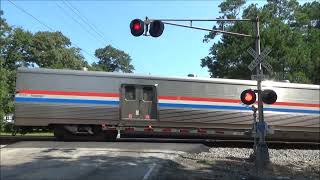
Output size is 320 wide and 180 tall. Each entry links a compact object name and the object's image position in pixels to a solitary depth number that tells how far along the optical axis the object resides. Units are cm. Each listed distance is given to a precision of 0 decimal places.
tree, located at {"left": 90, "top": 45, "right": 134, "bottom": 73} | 13075
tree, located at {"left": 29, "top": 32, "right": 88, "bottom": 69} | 7200
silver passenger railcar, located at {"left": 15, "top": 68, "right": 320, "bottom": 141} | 2198
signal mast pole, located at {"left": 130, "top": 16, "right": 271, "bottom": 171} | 1694
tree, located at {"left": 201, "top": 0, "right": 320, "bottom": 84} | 4897
